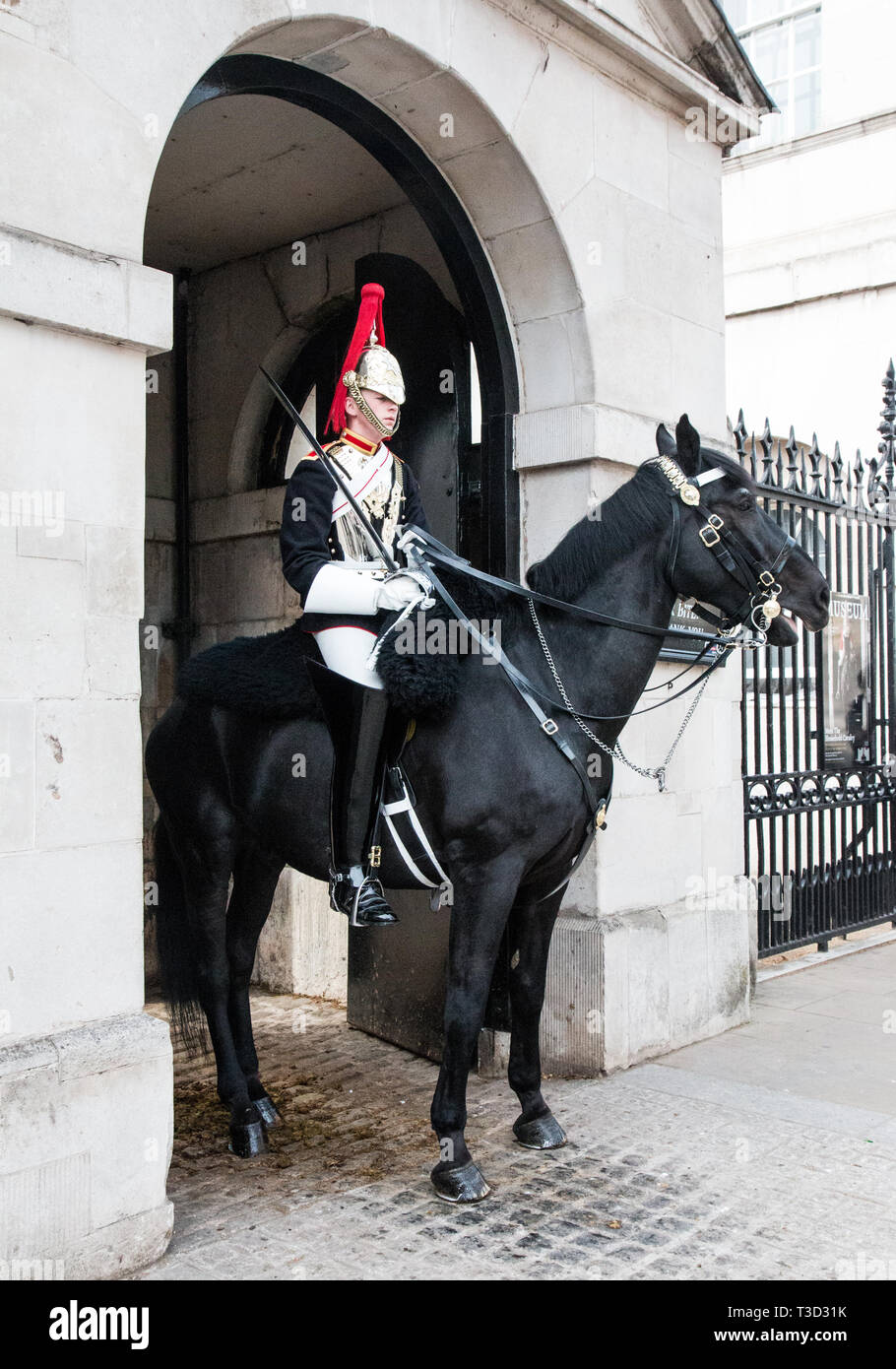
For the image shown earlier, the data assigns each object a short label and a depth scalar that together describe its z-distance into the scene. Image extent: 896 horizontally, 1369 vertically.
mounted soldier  4.01
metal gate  7.44
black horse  4.06
